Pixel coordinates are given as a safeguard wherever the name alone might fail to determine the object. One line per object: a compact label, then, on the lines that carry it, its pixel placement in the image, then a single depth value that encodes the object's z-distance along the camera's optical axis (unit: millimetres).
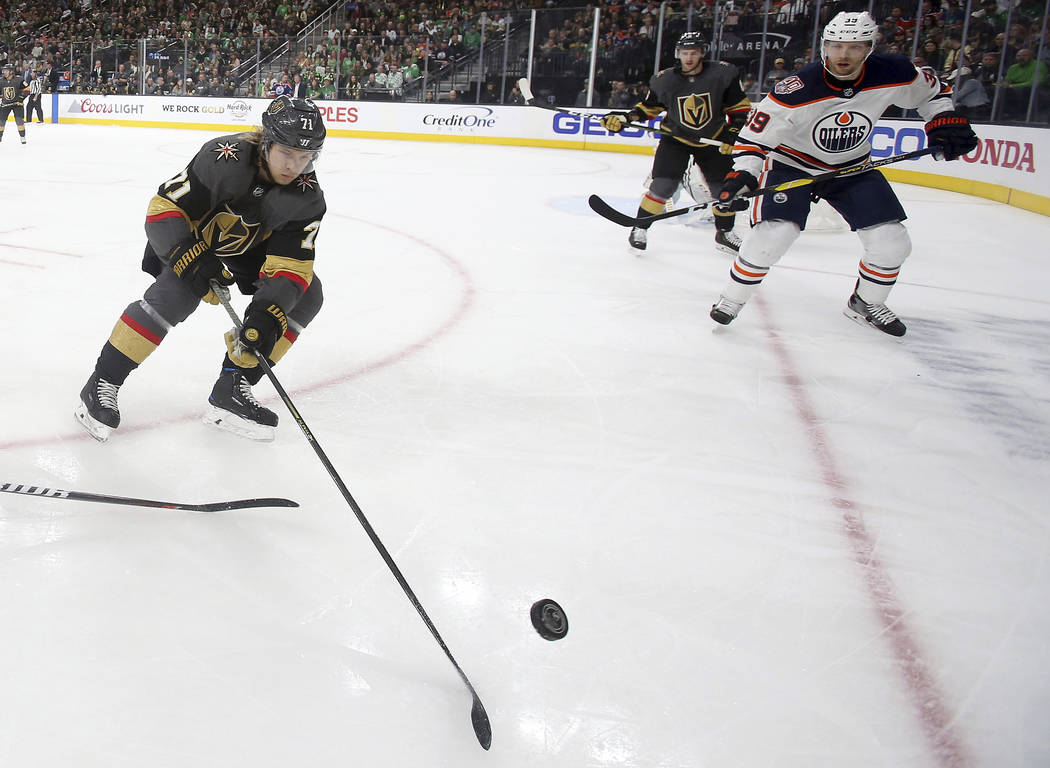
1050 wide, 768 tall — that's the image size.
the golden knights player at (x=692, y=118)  4168
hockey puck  1306
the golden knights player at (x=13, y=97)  9531
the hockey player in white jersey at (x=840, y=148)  2834
